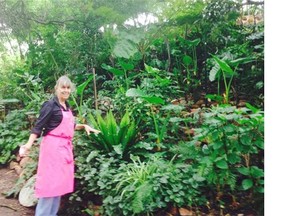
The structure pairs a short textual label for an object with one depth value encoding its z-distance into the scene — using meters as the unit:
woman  1.72
